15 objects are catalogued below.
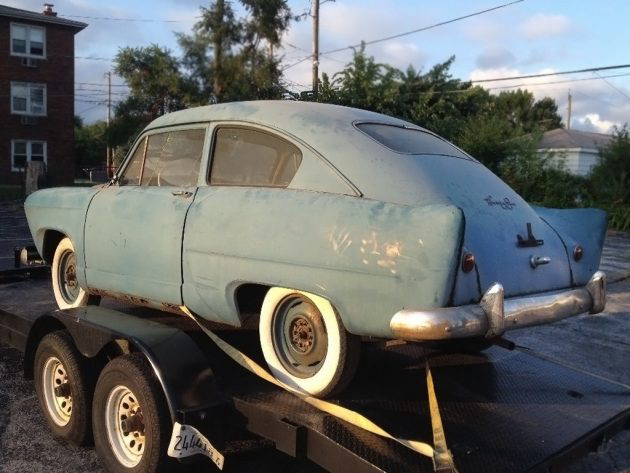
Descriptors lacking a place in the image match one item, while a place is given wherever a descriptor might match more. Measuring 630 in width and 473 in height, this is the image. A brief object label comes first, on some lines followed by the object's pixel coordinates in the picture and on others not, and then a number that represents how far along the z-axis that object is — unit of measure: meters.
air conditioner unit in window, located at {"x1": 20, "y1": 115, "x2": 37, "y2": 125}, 32.50
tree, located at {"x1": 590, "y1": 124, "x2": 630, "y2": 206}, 21.36
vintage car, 2.65
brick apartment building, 31.92
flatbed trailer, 2.64
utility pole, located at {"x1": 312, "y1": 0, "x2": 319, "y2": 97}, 22.42
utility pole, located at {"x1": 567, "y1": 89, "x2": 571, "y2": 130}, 62.69
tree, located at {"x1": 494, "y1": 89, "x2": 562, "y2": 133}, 60.03
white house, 31.31
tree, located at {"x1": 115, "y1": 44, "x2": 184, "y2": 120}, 30.72
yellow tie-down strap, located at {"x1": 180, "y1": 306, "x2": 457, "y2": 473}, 2.40
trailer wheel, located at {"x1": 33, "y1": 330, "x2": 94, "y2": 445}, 3.53
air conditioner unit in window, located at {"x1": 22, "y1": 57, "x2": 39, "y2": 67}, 32.28
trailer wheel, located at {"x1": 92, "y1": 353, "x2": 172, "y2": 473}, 2.95
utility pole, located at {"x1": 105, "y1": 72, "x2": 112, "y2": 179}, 38.69
